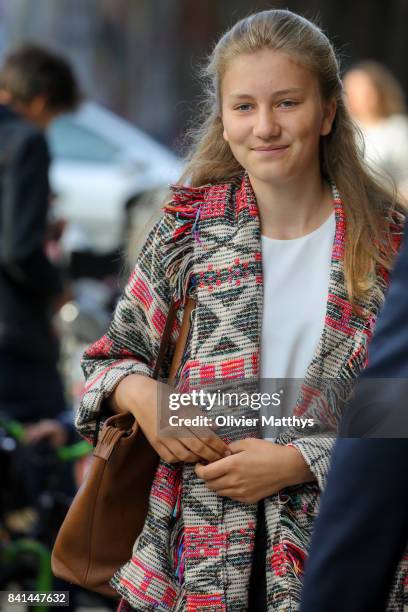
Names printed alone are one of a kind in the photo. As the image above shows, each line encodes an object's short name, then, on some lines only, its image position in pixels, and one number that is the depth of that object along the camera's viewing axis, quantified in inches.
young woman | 153.4
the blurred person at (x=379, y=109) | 588.6
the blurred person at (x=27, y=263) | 301.5
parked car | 735.7
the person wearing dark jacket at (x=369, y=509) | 101.1
